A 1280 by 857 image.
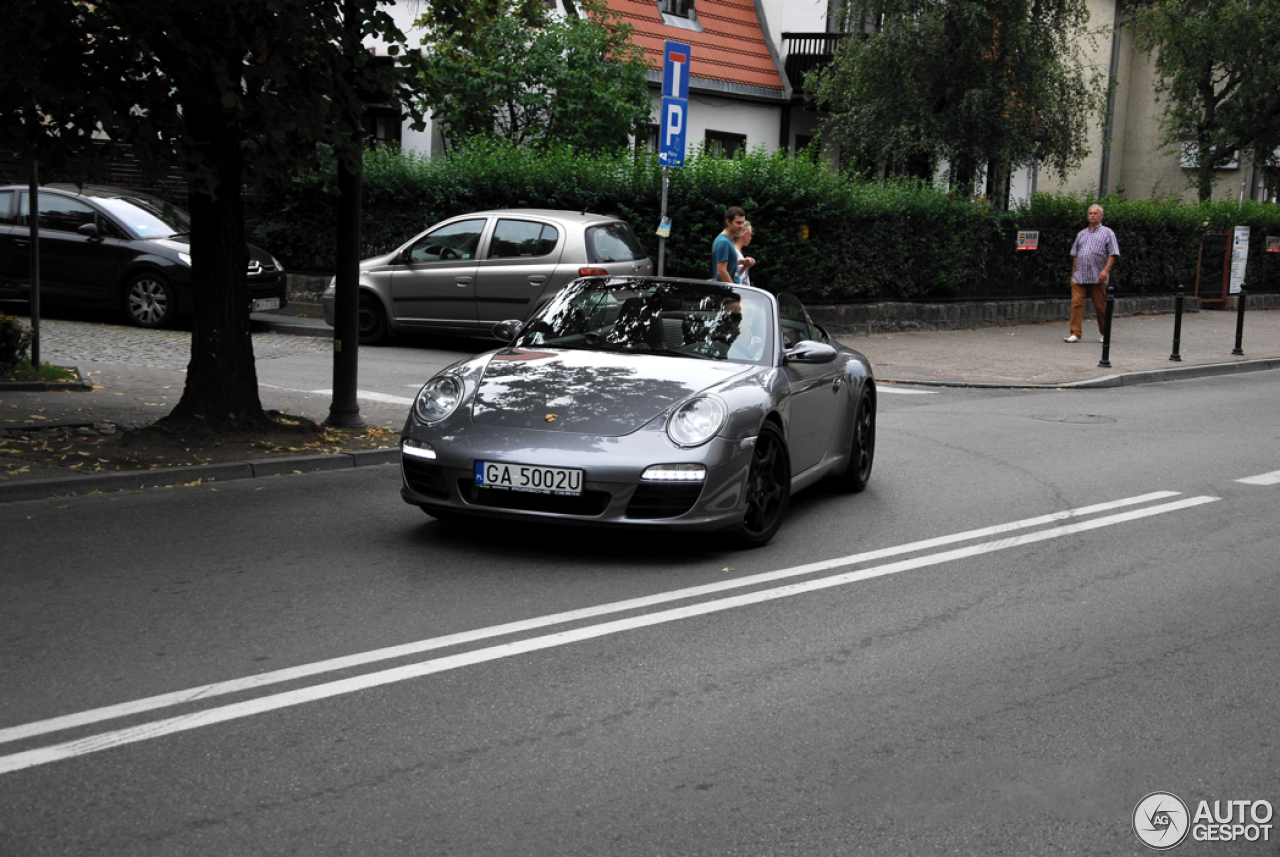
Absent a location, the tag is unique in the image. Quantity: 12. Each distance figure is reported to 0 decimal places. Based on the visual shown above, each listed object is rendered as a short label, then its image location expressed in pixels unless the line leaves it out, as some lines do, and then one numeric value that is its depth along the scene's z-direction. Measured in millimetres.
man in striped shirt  21047
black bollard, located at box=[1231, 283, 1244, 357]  20562
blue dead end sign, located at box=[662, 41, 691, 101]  13953
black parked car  17766
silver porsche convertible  6613
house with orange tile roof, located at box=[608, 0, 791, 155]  28453
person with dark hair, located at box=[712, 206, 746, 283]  14000
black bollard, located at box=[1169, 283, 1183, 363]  19188
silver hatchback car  16422
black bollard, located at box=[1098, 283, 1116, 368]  18344
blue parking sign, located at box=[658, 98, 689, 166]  14250
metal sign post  14008
